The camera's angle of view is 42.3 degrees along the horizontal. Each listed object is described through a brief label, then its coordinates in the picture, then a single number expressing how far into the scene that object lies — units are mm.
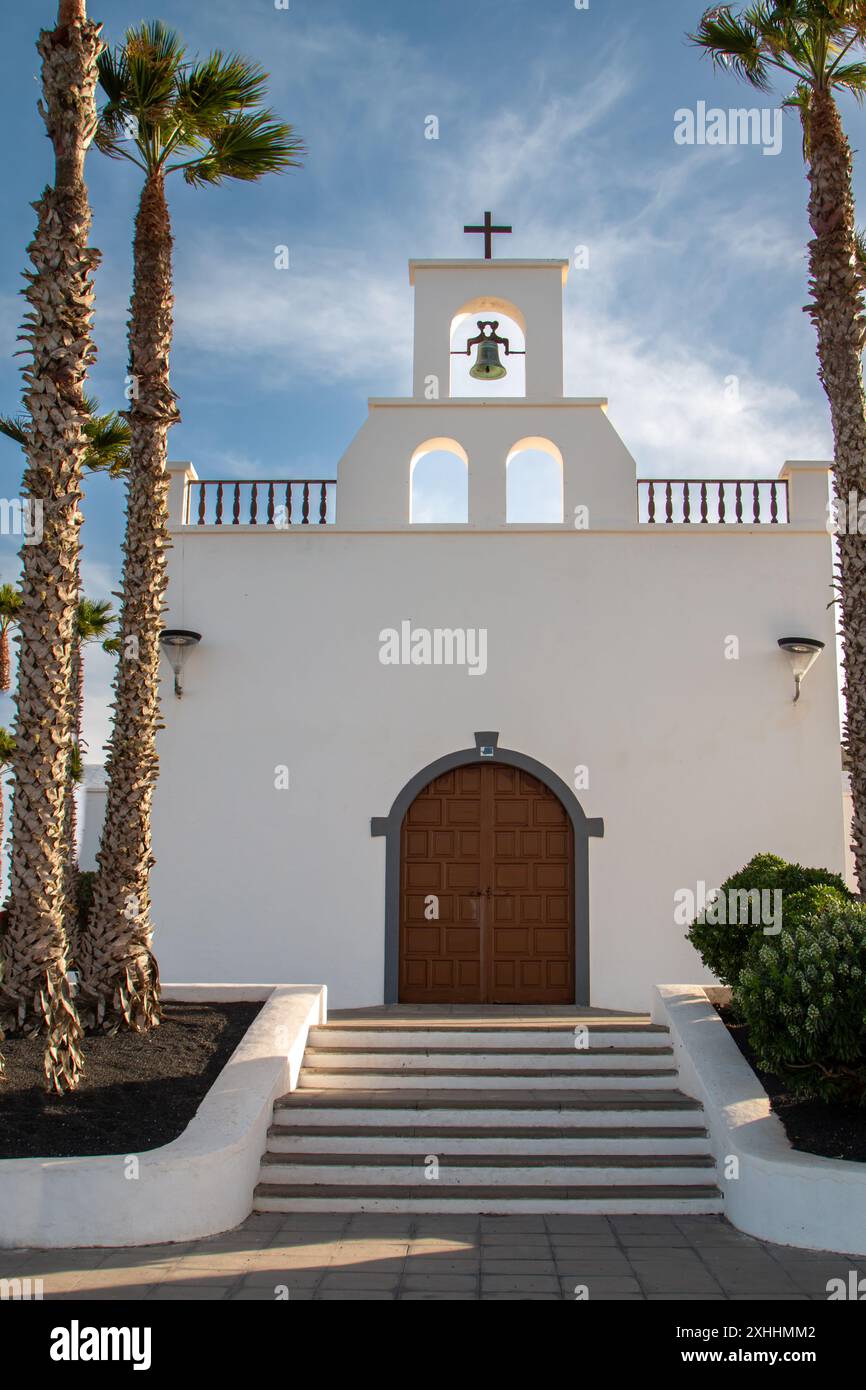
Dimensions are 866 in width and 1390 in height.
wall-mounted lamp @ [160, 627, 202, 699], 11250
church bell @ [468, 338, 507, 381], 11742
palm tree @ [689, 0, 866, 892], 8445
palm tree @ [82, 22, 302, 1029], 8273
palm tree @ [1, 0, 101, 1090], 7273
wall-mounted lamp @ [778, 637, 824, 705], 11000
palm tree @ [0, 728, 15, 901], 20003
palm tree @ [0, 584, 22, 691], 21047
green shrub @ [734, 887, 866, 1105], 6500
